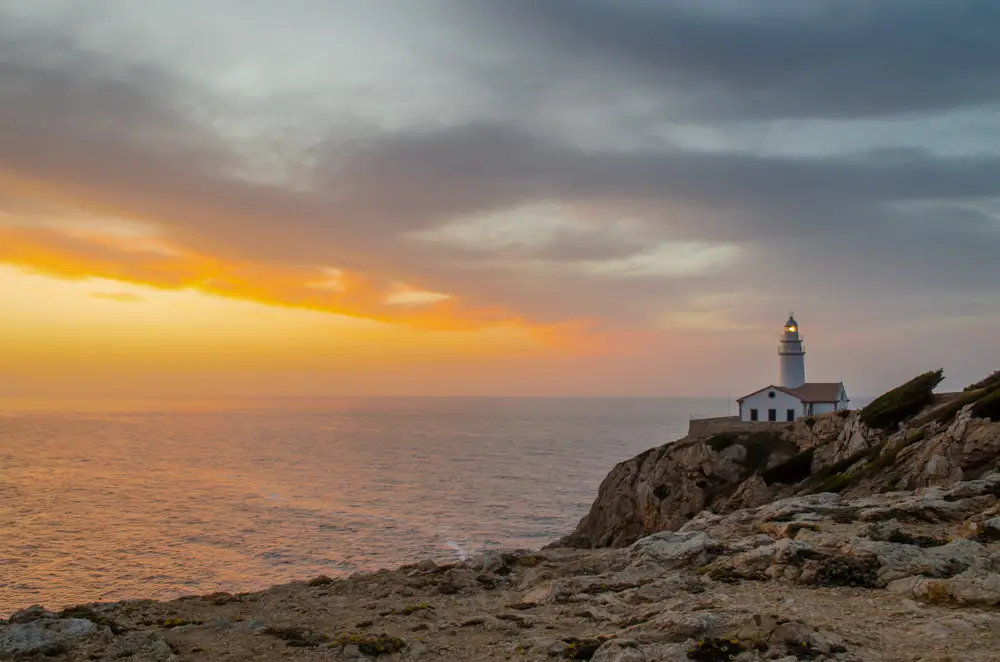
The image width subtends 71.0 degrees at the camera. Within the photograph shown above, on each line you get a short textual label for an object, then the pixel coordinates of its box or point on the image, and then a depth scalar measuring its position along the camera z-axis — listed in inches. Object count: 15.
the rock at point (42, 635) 527.2
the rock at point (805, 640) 421.7
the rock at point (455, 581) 720.3
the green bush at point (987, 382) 1512.1
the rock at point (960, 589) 489.4
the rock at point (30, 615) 609.9
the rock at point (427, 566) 825.5
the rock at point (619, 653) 436.9
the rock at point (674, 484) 1788.9
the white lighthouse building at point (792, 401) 2886.3
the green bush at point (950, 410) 1269.7
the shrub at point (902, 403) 1589.8
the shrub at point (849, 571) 581.9
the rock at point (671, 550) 724.7
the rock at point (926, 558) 570.9
